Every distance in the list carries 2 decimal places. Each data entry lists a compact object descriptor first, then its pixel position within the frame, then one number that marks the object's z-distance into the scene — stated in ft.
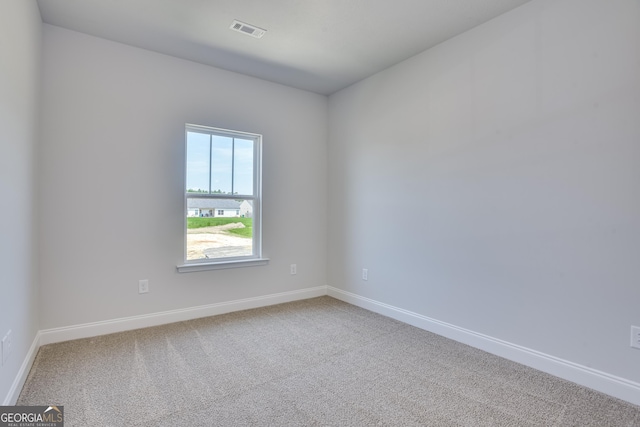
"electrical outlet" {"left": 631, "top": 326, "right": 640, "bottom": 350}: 6.02
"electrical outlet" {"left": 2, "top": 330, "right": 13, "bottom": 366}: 5.23
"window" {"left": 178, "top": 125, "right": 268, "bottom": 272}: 10.78
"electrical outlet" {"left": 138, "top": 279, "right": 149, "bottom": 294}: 9.69
